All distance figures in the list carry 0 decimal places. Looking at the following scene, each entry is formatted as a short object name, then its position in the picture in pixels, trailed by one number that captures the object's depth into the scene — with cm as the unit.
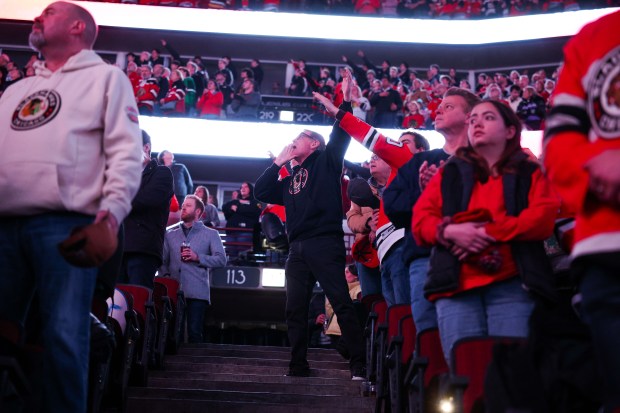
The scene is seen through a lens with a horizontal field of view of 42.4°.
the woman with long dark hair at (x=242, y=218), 1044
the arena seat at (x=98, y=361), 304
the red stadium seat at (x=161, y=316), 514
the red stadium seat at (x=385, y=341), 379
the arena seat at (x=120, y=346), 397
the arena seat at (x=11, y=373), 231
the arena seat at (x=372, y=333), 450
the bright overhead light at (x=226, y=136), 1457
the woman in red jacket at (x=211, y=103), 1488
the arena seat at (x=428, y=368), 289
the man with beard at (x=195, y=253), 646
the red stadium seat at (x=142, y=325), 452
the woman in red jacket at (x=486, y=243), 255
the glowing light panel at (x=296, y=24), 1834
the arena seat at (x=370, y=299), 530
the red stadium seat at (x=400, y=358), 328
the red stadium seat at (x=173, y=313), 575
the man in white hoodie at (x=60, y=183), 230
